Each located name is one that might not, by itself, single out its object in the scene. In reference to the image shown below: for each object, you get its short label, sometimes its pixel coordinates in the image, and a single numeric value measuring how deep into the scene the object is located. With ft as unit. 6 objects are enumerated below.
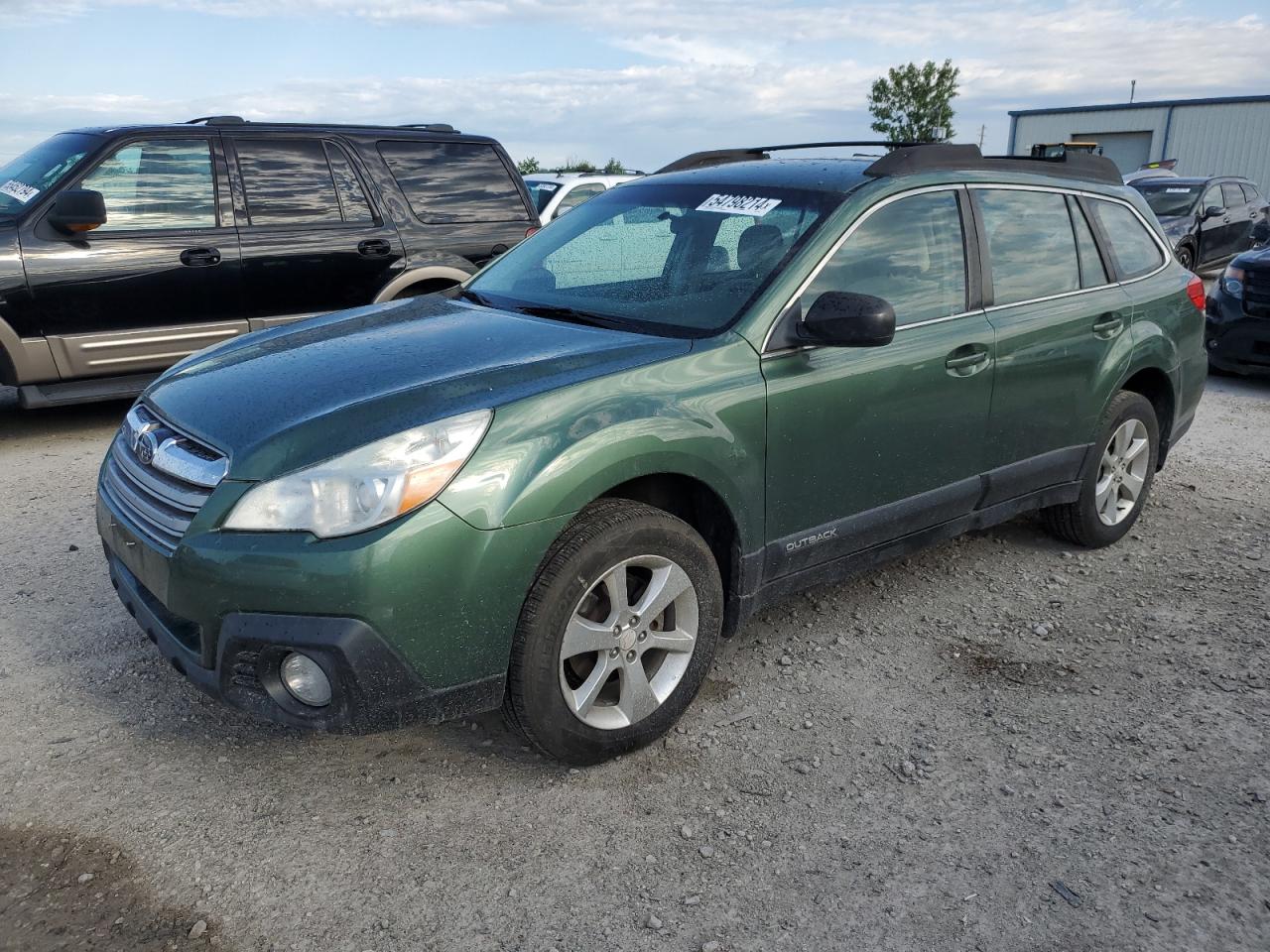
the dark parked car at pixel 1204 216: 48.03
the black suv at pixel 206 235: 20.42
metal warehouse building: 107.76
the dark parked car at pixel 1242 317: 28.30
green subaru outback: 8.75
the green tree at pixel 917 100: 131.03
